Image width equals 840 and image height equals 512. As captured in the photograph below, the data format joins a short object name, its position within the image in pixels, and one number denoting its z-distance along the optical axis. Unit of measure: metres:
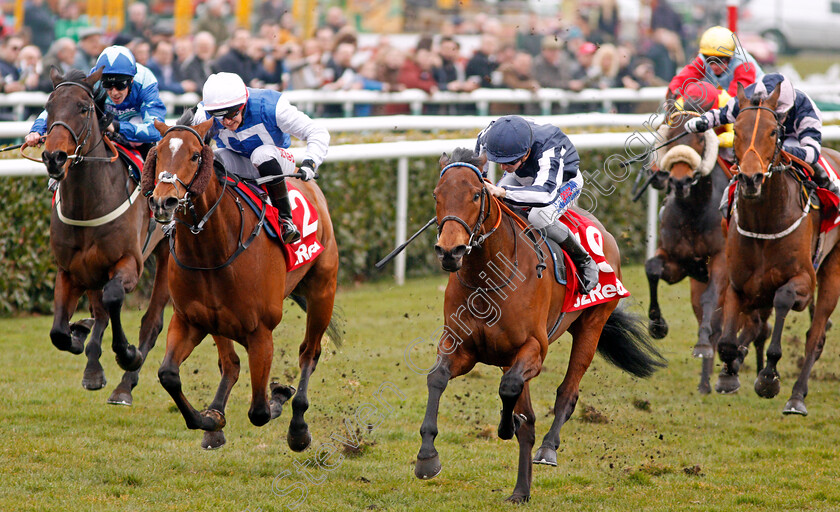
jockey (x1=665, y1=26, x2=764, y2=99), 14.59
